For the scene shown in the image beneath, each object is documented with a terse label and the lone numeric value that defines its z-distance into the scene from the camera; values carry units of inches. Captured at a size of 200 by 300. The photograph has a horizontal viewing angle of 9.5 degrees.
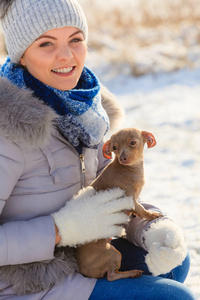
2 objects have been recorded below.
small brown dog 96.0
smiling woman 94.3
